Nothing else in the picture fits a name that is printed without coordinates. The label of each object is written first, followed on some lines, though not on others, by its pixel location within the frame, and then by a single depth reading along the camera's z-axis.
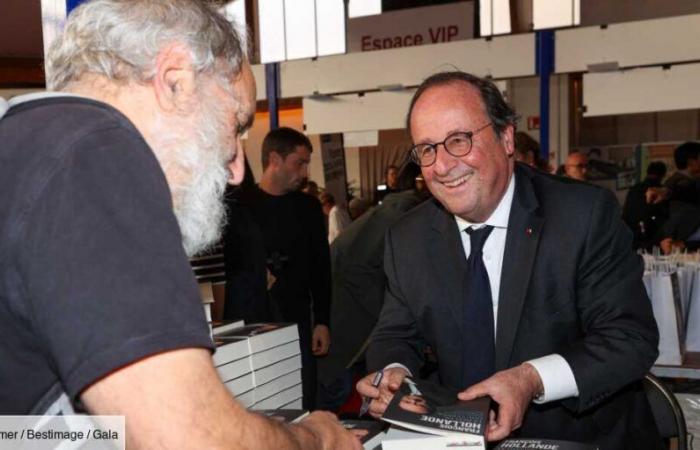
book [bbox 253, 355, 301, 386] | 1.60
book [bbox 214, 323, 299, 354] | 1.59
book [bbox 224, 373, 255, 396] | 1.50
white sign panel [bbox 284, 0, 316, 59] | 6.78
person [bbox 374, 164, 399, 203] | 8.06
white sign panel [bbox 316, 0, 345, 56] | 6.75
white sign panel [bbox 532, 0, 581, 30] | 6.29
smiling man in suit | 1.73
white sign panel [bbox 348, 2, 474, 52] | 8.43
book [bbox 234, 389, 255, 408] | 1.54
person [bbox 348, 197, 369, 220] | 9.59
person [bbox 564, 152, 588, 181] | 6.37
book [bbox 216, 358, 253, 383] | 1.46
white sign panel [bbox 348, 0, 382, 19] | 7.80
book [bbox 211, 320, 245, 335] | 1.71
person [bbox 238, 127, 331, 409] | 3.94
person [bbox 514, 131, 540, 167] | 4.12
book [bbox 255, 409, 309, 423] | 1.26
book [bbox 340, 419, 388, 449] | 1.33
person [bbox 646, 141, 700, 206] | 5.84
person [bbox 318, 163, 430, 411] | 3.85
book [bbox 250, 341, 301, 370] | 1.59
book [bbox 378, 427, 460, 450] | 1.21
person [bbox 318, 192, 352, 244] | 8.93
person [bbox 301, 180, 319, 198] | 9.16
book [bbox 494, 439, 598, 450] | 1.26
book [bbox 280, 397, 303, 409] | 1.74
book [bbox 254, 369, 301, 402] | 1.61
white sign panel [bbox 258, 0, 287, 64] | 7.00
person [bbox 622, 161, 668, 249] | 6.29
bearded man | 0.66
